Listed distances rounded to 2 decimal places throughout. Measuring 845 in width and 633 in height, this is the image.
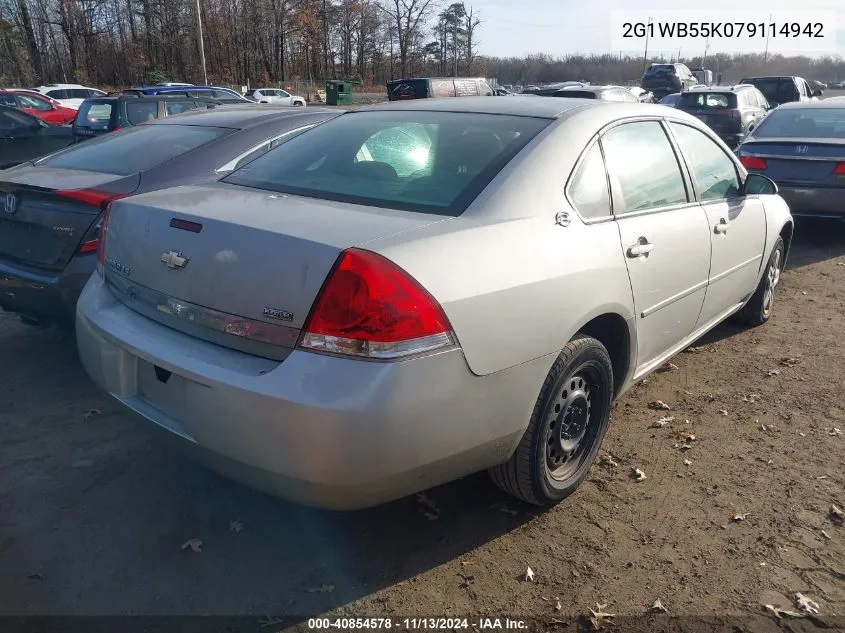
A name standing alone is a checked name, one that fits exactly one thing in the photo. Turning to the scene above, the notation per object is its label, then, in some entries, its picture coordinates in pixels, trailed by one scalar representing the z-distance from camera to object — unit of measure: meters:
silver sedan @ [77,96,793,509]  2.16
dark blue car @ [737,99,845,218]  7.36
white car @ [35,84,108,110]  27.25
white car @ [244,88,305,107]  32.94
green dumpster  33.78
